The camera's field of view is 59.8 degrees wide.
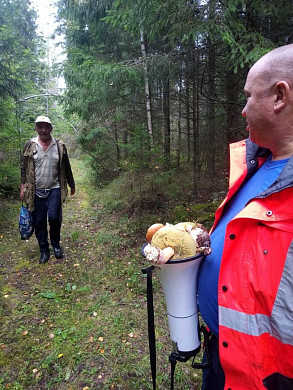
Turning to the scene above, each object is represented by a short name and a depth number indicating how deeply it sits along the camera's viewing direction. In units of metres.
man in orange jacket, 0.92
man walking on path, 4.25
